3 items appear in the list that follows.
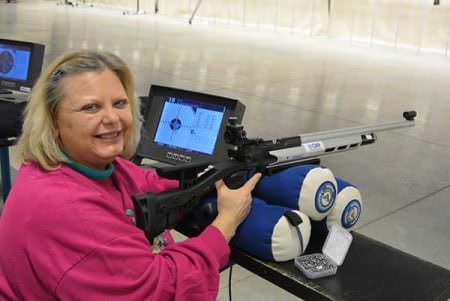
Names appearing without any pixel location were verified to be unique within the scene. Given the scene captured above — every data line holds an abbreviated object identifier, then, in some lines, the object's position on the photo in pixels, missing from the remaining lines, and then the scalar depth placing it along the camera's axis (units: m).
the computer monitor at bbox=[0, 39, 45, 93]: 3.05
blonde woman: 1.22
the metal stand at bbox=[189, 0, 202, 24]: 15.58
